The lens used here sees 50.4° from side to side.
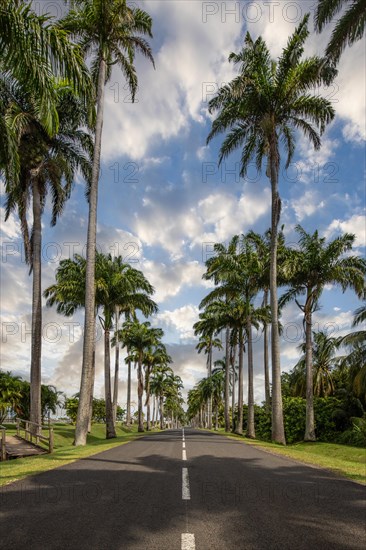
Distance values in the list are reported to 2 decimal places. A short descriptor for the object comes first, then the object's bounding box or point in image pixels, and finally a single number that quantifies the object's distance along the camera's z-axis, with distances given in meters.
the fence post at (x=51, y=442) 15.52
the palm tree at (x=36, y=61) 8.63
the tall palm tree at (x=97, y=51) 19.34
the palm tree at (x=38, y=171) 22.17
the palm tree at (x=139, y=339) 47.94
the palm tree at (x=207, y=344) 49.01
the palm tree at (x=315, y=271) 25.83
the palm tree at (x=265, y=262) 31.23
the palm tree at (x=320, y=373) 38.88
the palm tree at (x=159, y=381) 76.56
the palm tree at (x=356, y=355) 27.21
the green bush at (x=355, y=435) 23.19
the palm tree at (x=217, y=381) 66.81
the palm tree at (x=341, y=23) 13.15
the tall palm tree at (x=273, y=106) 21.91
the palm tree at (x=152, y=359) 57.28
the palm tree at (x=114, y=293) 30.28
